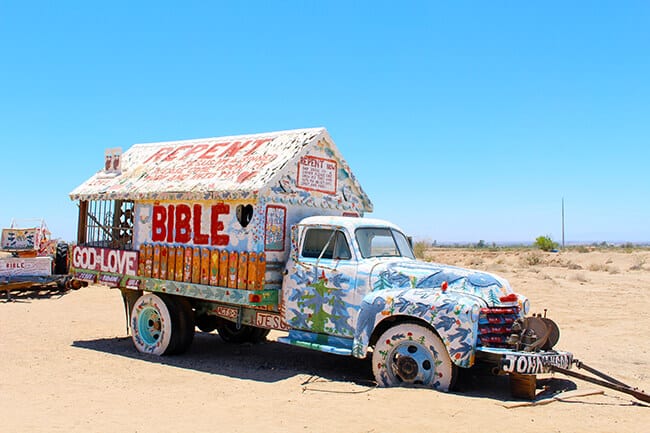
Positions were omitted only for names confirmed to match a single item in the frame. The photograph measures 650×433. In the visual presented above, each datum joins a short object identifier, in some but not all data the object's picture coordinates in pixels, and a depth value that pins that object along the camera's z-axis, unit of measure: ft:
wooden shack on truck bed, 29.48
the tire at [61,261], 61.31
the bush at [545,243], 187.62
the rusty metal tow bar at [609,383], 21.91
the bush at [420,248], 93.98
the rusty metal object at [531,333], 22.82
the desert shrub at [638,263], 104.63
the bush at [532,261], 114.19
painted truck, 23.45
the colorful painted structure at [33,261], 56.08
